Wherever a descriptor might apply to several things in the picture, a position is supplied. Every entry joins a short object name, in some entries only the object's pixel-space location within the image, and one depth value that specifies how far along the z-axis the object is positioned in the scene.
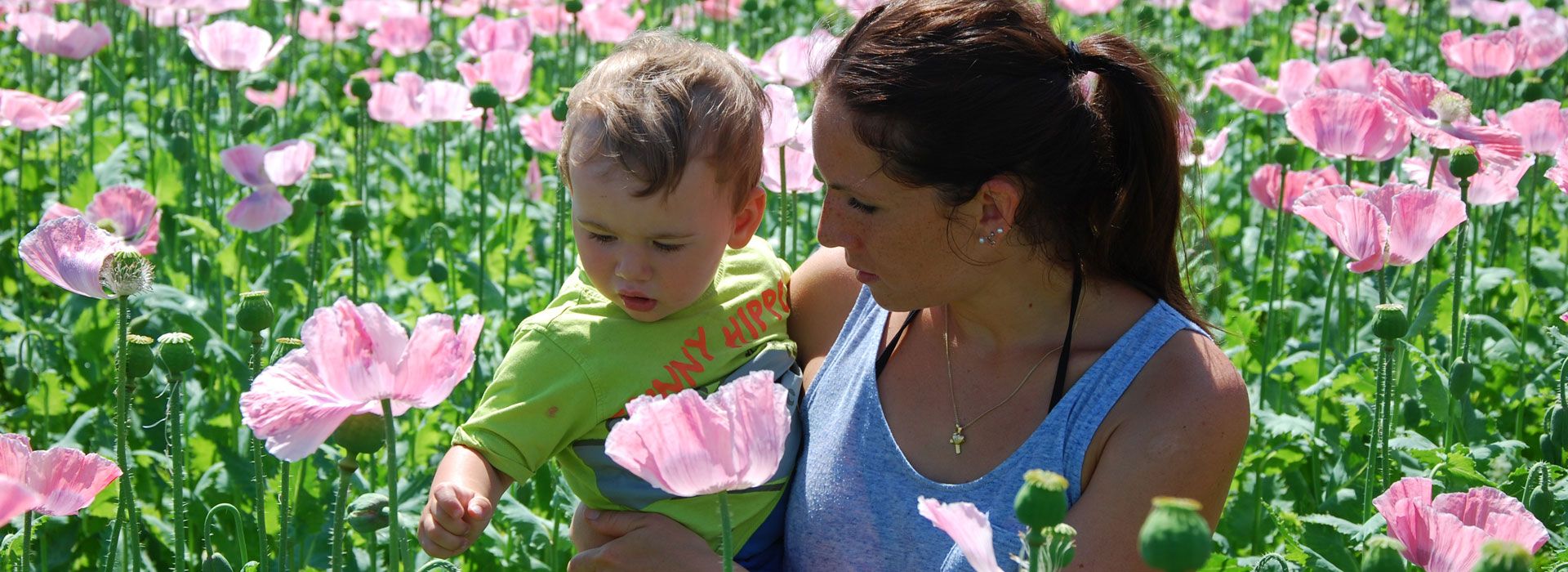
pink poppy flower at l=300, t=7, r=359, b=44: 5.62
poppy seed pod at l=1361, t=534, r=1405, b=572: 1.36
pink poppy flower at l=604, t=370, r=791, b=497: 1.29
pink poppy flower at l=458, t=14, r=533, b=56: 4.75
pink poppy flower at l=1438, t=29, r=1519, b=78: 3.88
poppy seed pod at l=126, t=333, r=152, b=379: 2.02
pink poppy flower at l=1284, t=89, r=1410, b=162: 2.88
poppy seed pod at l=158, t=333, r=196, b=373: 2.07
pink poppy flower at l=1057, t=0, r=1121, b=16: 6.43
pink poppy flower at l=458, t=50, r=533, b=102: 3.79
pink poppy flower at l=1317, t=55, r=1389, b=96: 3.49
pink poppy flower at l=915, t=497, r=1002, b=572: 1.28
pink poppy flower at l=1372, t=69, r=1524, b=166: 2.66
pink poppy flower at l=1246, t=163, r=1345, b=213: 3.33
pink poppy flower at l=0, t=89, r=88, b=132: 3.50
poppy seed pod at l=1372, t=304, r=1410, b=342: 2.19
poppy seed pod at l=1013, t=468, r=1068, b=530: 1.18
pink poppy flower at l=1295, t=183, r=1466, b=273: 2.26
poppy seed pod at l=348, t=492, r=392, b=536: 1.81
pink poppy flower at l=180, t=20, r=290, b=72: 3.89
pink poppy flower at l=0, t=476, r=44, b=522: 1.15
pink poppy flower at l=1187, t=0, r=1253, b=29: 5.76
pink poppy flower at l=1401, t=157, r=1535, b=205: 2.83
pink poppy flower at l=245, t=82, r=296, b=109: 4.61
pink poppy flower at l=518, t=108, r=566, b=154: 3.65
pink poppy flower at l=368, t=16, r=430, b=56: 5.08
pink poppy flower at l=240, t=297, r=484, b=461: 1.44
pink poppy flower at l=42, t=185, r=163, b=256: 3.14
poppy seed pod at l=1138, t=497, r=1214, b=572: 1.08
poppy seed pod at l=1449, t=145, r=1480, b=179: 2.60
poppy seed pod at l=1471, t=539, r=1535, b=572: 1.17
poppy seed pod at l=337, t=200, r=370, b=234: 2.91
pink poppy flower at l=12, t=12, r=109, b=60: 4.41
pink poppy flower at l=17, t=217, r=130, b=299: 1.95
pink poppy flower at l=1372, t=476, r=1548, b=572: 1.59
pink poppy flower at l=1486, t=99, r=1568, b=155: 2.95
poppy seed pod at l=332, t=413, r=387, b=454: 1.61
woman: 1.97
